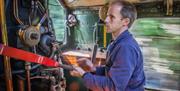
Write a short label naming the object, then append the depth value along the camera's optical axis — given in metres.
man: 1.59
